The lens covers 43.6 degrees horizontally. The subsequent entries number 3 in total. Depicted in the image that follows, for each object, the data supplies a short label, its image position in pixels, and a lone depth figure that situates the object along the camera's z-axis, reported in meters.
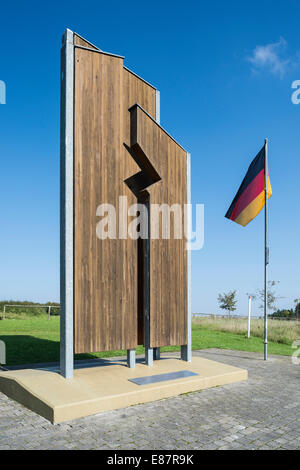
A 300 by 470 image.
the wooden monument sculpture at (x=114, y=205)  7.35
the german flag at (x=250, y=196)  12.16
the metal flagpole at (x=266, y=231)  11.98
